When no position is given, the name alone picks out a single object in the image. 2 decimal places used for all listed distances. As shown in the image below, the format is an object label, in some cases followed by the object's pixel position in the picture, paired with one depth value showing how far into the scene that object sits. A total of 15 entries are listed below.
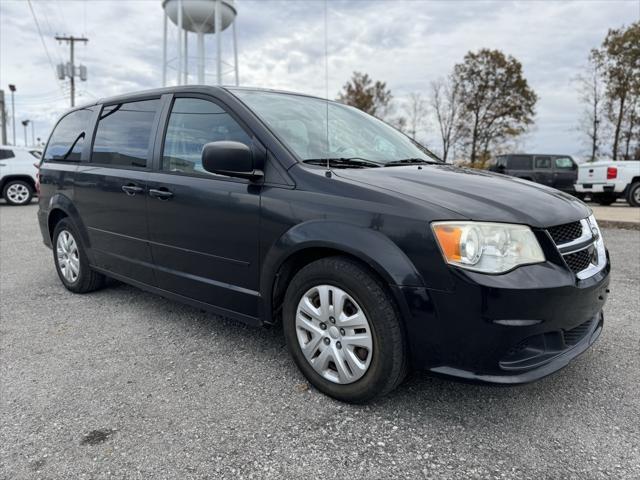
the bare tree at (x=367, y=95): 33.12
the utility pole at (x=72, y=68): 35.34
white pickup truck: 13.47
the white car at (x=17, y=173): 13.20
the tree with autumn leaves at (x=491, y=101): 33.03
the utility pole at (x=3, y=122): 34.06
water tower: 27.17
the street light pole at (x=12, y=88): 36.43
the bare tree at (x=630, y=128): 27.03
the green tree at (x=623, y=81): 26.50
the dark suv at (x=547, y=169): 17.38
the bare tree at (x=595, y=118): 28.03
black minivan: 2.07
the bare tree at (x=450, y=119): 34.88
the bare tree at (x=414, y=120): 36.81
